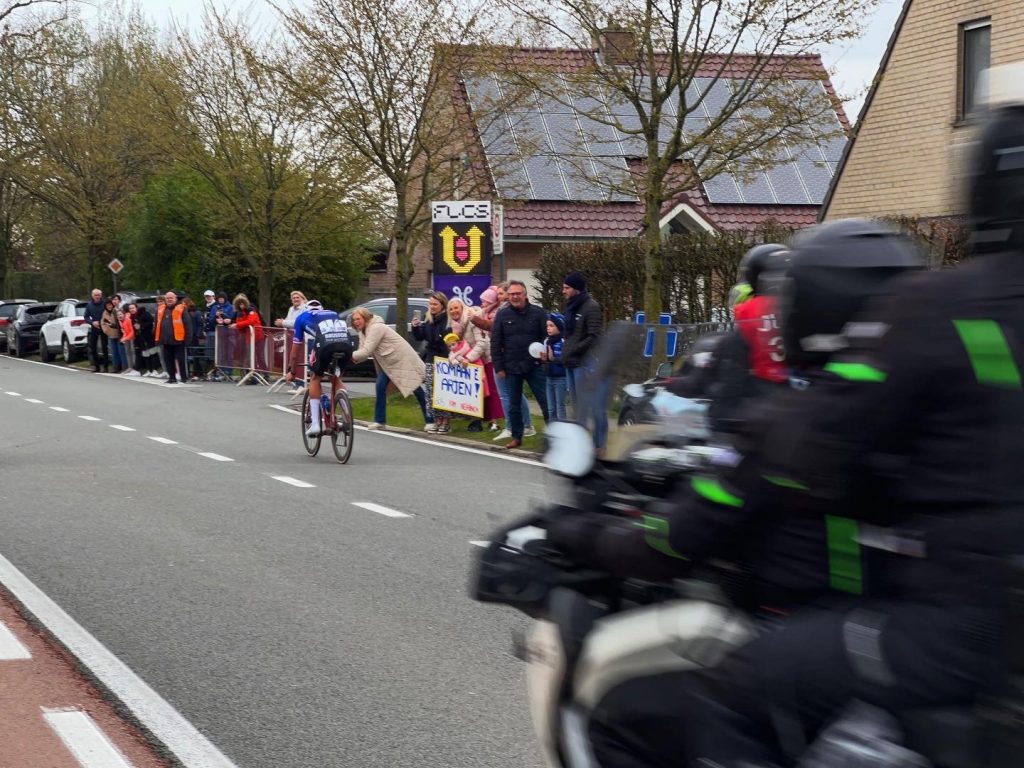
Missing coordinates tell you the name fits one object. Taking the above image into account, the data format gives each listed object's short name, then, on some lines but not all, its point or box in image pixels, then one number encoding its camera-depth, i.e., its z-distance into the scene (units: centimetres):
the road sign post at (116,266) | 4578
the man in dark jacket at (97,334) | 3347
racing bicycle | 1437
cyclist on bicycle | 1438
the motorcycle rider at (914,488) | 221
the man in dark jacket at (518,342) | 1592
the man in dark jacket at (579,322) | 1512
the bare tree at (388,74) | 2428
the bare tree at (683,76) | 1830
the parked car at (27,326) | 4244
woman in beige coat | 1638
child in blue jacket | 1593
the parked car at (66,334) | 3812
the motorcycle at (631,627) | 219
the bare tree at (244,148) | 3409
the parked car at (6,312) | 4588
